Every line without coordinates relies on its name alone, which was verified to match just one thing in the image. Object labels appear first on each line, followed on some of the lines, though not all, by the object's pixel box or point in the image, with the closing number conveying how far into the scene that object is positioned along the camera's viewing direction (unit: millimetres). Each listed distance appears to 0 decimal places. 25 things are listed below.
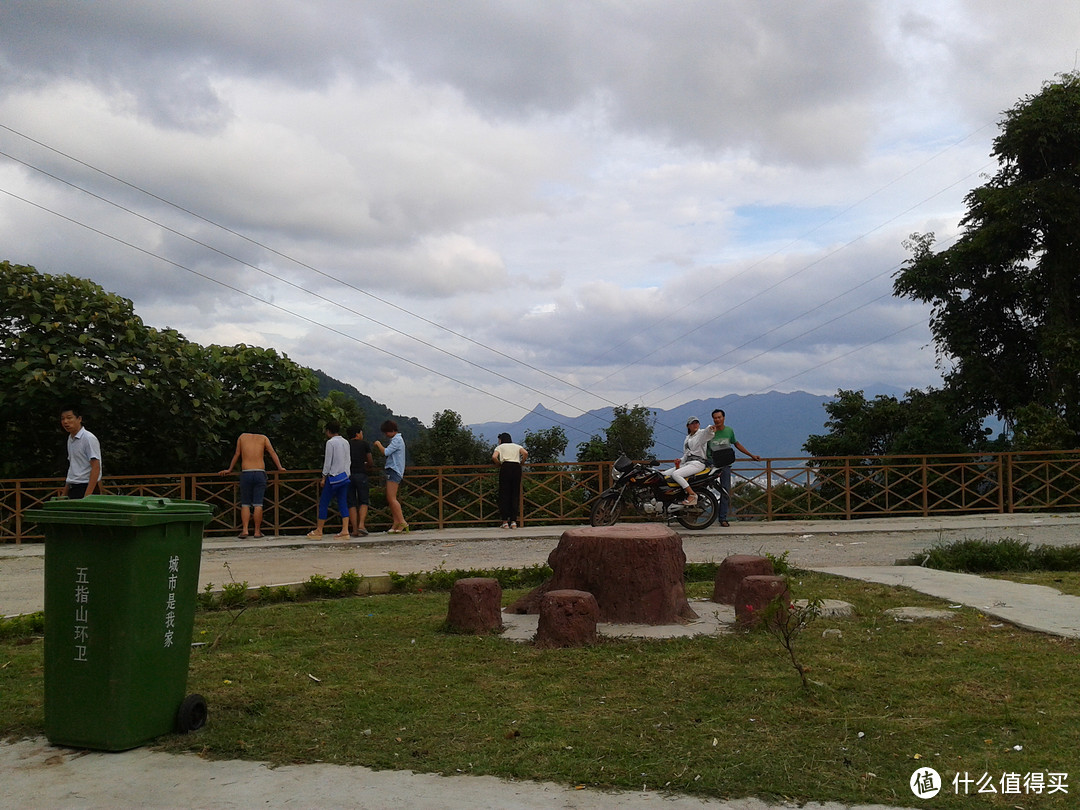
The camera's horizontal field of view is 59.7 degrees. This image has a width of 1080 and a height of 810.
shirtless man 13680
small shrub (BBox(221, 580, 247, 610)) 8008
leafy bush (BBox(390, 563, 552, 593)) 9008
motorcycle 13359
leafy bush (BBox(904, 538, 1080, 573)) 9984
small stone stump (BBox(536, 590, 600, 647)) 6043
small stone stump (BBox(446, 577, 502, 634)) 6645
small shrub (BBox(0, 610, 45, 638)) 6910
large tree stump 6883
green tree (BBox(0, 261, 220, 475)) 15250
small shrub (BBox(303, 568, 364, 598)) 8625
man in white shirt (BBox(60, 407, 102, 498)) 9188
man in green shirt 14234
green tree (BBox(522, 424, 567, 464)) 29719
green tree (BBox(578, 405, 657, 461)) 29906
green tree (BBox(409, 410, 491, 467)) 29547
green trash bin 4117
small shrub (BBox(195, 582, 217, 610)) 7905
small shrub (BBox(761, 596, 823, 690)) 5038
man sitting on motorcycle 13492
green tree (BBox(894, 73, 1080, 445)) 25188
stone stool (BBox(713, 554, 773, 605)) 7684
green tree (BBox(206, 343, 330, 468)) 17266
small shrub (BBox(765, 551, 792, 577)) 9309
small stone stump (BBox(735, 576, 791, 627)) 6480
